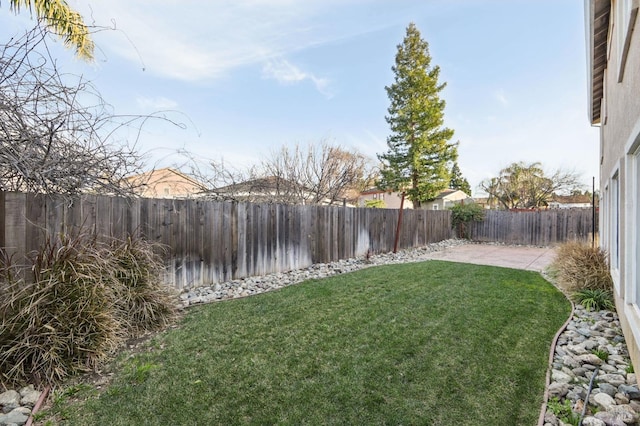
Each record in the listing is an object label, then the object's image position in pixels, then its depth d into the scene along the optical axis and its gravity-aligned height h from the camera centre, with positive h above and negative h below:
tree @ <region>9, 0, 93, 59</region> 5.27 +3.65
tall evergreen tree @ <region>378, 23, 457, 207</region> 17.62 +5.14
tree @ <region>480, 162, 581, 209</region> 21.03 +1.89
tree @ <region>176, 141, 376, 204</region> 7.73 +1.19
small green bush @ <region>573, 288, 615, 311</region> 4.28 -1.30
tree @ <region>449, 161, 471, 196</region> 36.26 +3.54
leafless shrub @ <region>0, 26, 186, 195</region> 3.00 +1.01
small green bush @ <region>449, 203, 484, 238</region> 14.54 -0.22
